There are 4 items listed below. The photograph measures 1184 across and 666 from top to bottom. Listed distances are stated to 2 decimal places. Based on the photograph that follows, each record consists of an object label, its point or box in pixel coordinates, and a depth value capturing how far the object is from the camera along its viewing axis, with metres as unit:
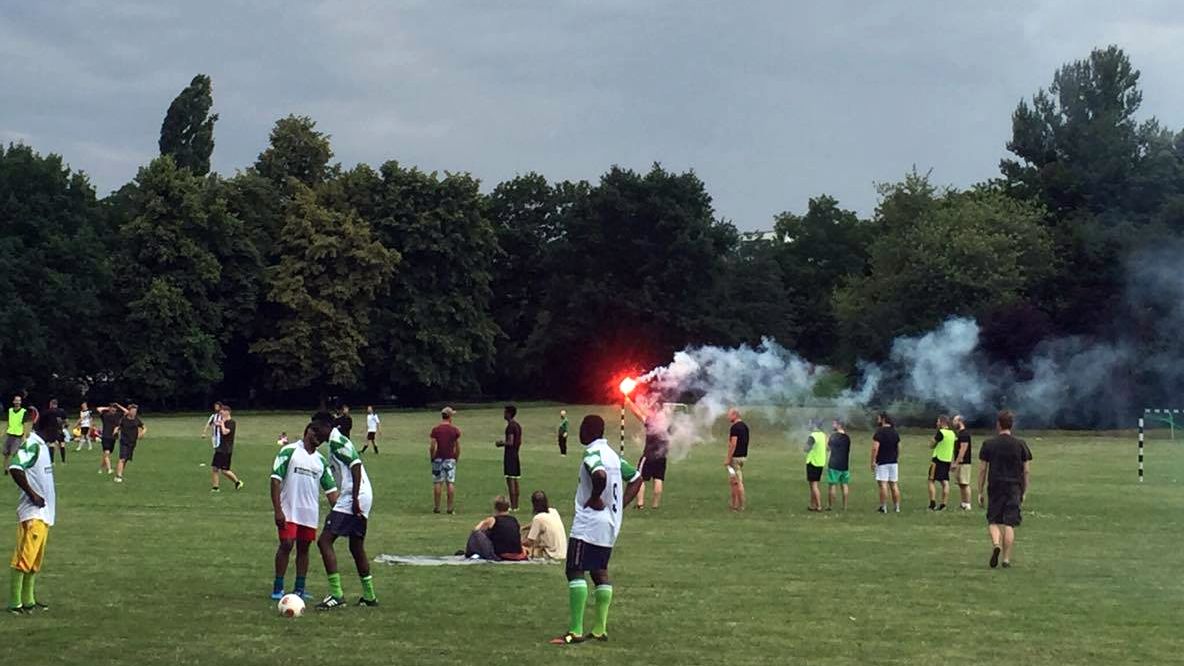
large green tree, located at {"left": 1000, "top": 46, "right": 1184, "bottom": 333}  68.69
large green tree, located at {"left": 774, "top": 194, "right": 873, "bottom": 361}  102.44
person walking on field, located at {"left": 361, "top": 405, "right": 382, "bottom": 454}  50.12
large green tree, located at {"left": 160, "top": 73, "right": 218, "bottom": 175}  91.31
